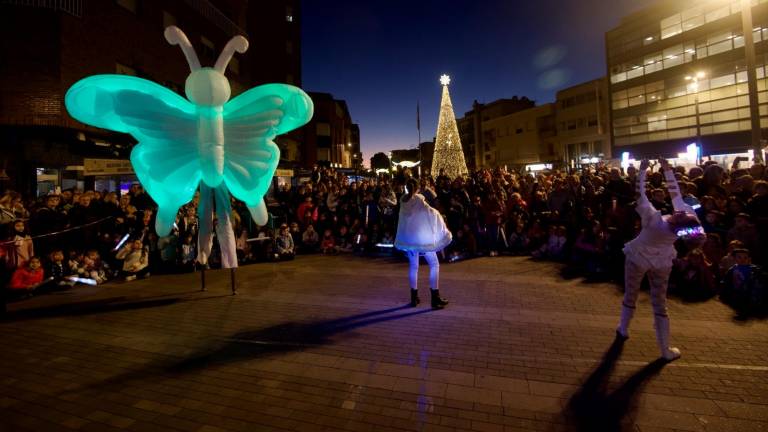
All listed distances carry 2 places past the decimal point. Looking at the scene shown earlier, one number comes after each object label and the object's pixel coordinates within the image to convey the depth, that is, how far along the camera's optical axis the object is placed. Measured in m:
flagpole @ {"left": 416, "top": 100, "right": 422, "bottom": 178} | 20.22
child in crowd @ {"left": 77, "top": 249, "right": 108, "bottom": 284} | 8.68
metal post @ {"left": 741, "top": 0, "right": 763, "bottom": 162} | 11.13
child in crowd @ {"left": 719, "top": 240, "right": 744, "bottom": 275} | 6.39
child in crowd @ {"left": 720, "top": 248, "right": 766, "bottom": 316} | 5.70
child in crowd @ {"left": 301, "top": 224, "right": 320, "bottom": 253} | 12.16
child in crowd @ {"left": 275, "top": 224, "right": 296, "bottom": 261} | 10.84
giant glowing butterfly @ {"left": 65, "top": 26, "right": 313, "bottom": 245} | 5.46
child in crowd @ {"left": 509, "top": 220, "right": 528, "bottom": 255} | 10.78
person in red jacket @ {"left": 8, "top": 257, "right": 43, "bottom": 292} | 7.52
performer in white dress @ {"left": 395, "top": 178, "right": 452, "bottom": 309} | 6.16
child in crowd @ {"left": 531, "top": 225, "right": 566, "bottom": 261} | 9.71
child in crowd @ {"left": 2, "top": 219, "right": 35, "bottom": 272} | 7.70
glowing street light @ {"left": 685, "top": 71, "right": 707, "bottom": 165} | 27.92
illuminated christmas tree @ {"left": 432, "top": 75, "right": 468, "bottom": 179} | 18.03
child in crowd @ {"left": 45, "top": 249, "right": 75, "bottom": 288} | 8.21
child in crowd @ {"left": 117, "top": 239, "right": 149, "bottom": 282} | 9.05
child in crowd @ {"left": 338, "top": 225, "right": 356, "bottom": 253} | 12.17
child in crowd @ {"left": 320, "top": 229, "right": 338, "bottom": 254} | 12.00
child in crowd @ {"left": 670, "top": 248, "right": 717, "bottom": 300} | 6.50
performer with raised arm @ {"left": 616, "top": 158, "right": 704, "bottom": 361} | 4.08
